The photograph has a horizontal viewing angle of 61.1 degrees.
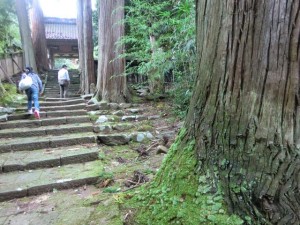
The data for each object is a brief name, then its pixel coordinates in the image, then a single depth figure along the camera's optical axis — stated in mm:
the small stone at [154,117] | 6418
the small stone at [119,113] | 6620
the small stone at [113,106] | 7117
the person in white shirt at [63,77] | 11374
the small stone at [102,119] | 6148
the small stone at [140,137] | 5164
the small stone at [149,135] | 5242
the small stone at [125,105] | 7180
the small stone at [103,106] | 7145
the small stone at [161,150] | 4285
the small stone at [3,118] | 6001
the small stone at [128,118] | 6341
